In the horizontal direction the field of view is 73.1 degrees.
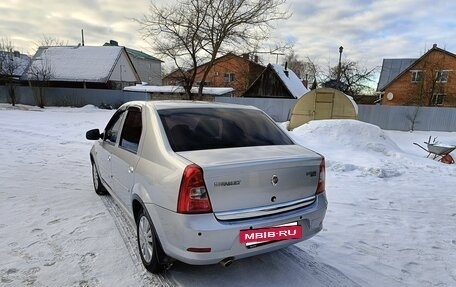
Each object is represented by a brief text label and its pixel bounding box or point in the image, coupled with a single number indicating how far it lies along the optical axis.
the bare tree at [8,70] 27.70
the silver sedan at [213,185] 2.30
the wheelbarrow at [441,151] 9.02
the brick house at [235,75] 40.06
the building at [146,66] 50.47
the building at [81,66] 32.25
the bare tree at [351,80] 39.47
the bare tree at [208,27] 20.72
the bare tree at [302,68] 52.50
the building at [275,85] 32.47
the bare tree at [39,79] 28.18
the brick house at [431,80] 31.92
